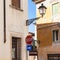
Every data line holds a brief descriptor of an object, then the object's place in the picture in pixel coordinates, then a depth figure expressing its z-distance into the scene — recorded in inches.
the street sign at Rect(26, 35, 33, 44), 236.8
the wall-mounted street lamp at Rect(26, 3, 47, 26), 257.4
